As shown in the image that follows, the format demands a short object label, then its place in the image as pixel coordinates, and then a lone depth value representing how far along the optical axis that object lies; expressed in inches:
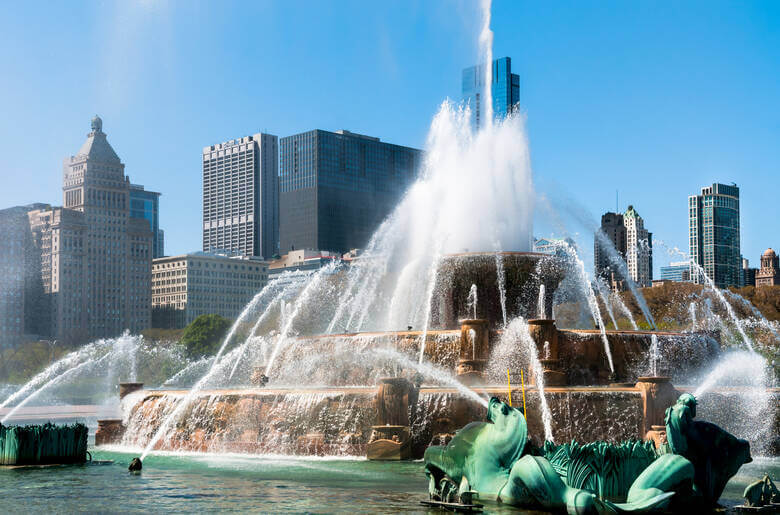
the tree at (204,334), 4355.3
